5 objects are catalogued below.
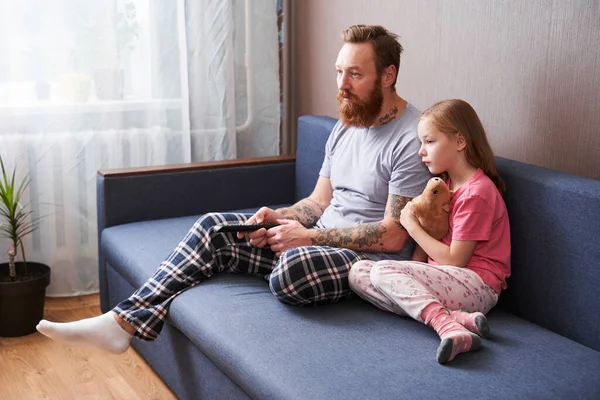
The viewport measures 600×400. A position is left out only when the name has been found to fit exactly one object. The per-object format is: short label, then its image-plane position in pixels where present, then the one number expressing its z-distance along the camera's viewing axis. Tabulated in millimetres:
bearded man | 2295
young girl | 1989
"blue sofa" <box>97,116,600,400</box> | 1713
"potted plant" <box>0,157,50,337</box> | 2930
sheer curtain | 3188
